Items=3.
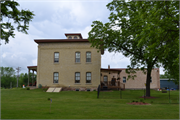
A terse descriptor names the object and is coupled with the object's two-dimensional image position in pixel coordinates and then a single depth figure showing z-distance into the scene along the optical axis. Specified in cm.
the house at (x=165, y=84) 5983
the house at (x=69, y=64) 3353
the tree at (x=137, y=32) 1317
